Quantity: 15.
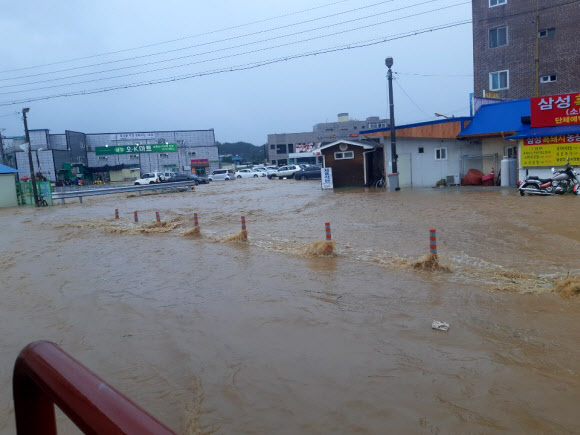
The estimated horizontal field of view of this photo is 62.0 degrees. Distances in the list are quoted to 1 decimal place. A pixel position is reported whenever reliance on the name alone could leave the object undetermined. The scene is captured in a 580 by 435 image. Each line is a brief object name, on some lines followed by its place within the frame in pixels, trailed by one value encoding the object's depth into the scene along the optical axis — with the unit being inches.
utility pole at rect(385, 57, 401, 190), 1063.0
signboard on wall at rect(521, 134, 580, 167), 829.8
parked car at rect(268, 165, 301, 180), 1994.0
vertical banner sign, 1302.9
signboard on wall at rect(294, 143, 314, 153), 3137.3
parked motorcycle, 796.6
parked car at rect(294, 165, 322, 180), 1849.2
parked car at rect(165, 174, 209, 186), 1830.7
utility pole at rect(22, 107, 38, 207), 1205.5
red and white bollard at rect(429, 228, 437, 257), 379.2
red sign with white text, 845.8
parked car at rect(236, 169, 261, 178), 2354.8
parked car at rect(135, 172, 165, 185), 1987.0
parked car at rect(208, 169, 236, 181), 2223.2
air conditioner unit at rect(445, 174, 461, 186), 1128.0
